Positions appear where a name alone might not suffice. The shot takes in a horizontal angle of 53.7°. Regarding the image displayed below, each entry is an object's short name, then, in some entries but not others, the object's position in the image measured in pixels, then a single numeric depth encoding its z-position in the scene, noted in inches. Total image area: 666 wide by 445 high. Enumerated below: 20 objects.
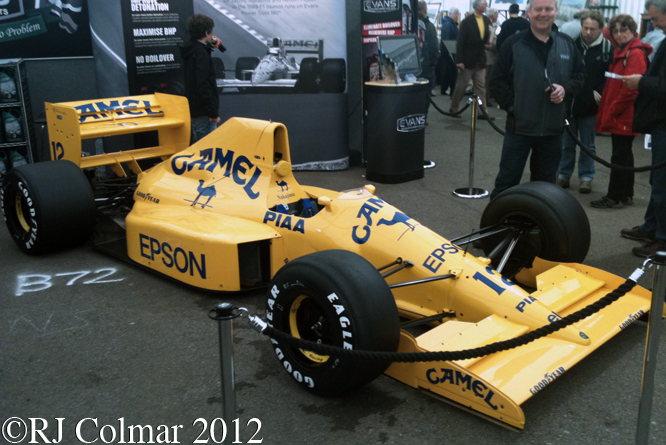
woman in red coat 235.3
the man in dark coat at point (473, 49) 420.2
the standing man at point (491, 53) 487.8
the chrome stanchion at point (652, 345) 102.3
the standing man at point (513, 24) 435.5
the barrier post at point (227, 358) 95.7
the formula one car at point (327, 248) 119.1
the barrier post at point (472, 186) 271.9
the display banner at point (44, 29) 277.1
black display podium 288.4
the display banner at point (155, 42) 274.1
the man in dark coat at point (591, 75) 259.6
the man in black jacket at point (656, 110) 184.5
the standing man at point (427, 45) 427.8
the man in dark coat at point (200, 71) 249.1
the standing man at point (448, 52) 569.9
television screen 290.5
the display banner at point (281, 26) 299.6
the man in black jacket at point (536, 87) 198.8
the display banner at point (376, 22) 306.2
